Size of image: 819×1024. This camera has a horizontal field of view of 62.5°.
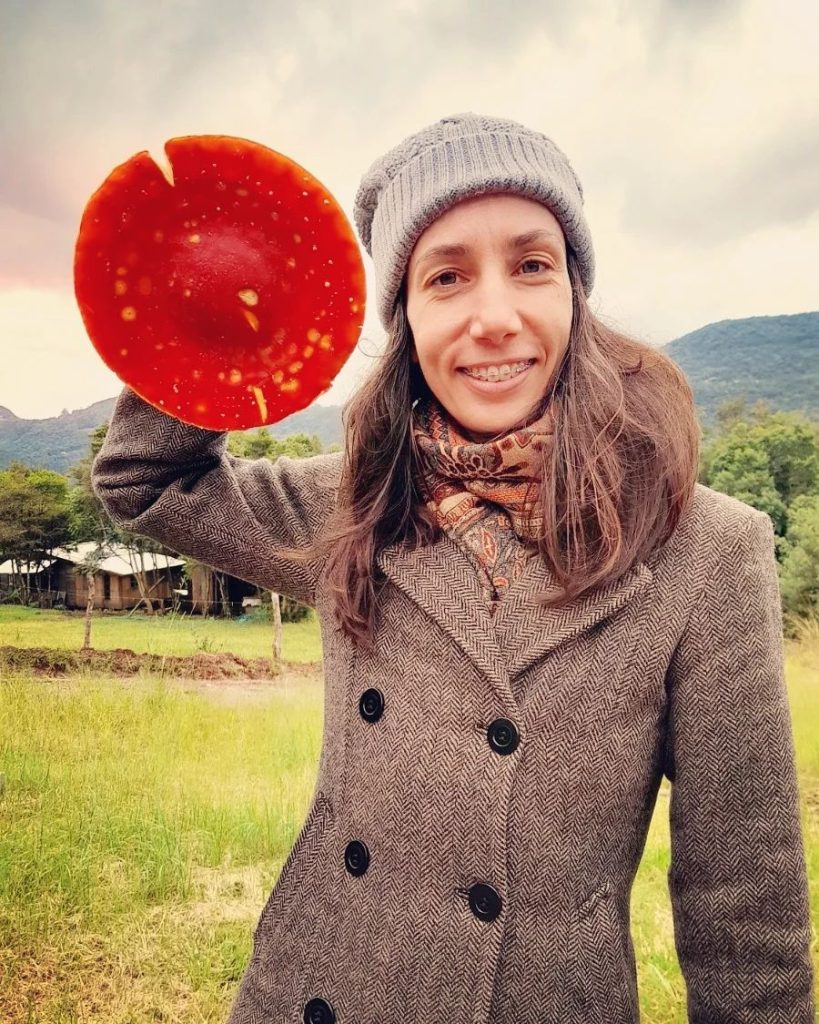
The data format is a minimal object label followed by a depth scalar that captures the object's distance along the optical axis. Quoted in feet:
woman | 3.19
